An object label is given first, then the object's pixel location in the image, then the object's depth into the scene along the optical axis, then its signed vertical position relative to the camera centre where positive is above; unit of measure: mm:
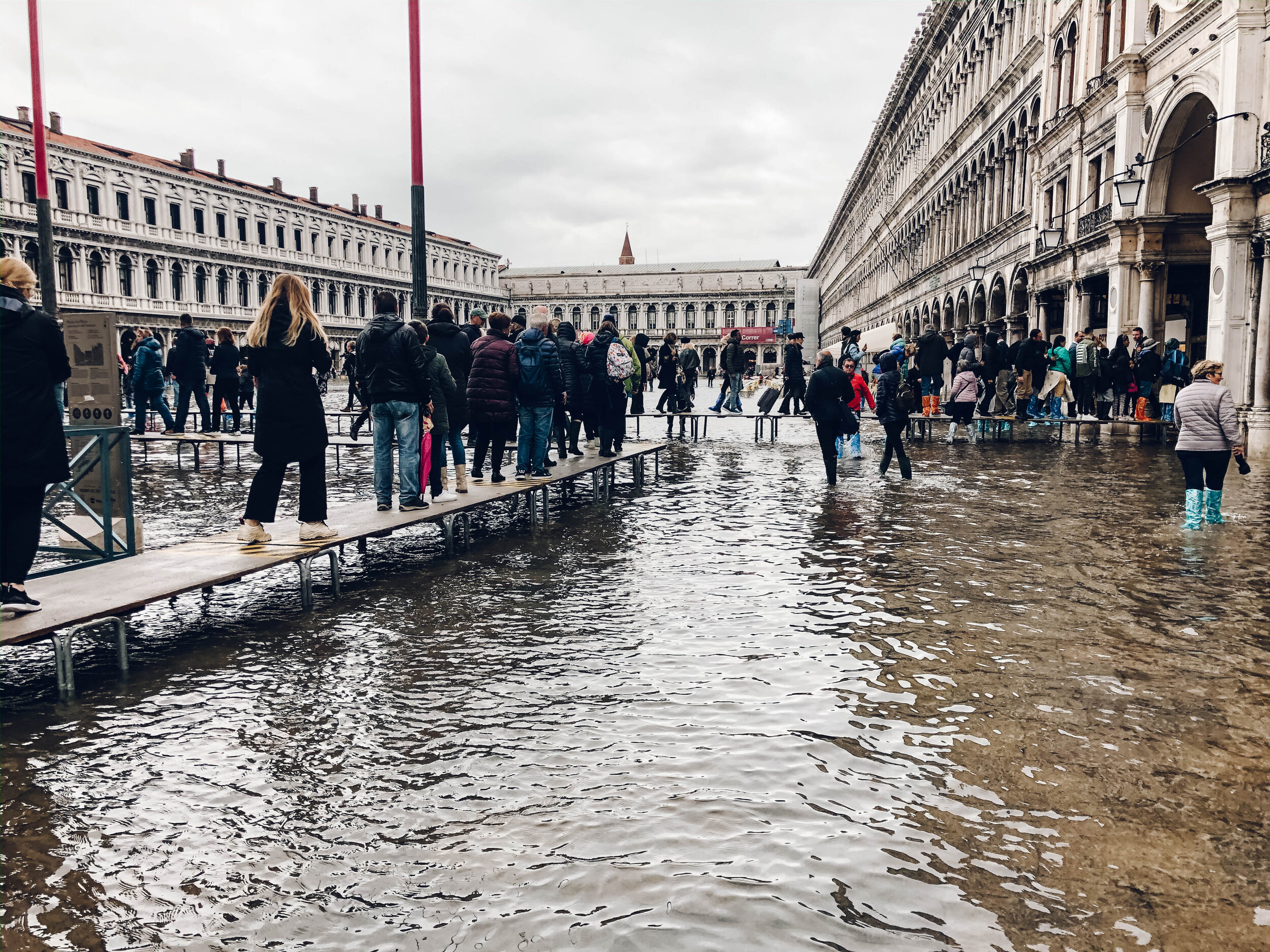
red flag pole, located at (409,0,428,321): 10188 +1831
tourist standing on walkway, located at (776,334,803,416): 22609 +239
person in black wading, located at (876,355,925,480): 13570 -369
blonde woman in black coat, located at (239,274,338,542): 6875 -10
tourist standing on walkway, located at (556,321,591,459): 13141 +232
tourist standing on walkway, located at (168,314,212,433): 17844 +472
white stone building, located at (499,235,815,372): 136000 +12038
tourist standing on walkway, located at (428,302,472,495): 10297 +343
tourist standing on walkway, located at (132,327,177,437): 17609 +212
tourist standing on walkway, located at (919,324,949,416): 21188 +646
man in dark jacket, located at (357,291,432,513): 8383 +34
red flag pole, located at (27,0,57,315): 12469 +2427
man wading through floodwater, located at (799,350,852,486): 12891 -168
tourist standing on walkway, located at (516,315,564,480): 10688 -49
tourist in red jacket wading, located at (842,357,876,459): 17600 -96
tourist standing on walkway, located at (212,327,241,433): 17609 +316
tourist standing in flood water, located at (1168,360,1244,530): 9359 -446
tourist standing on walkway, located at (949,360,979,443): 20703 -173
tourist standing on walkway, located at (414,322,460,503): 9633 -237
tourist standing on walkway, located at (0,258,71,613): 5227 -175
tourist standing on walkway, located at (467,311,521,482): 10266 +87
